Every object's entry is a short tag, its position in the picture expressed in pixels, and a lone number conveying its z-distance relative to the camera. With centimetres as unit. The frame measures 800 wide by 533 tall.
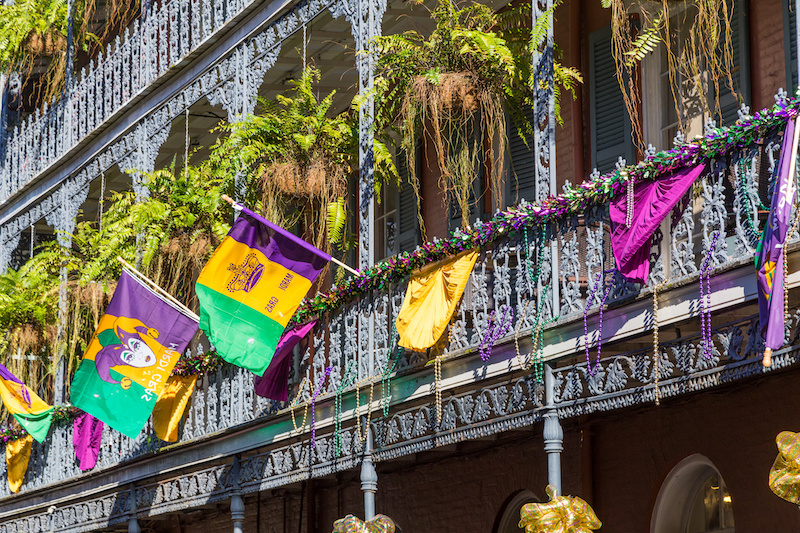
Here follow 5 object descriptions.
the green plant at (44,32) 1945
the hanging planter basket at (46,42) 2000
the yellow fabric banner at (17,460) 1795
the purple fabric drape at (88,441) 1589
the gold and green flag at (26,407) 1652
